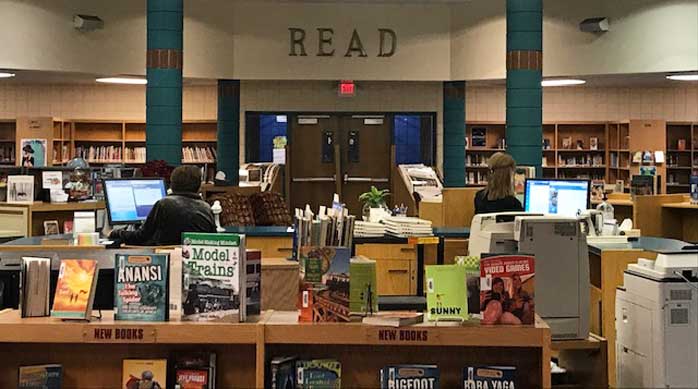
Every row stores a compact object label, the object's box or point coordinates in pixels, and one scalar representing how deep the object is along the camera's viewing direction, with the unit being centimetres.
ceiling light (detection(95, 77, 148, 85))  1577
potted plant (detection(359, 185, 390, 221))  899
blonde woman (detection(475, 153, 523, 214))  722
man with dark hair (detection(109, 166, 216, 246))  686
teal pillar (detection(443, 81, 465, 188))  1642
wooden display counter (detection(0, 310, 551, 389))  378
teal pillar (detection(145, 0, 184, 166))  1220
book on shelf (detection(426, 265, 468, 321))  385
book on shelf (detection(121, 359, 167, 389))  389
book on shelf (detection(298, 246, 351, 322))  384
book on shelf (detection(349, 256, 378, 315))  392
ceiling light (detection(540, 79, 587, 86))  1567
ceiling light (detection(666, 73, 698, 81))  1408
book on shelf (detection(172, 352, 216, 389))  388
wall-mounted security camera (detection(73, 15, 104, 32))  1372
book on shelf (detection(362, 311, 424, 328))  379
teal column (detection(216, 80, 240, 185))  1612
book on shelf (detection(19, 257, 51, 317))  386
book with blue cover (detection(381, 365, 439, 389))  385
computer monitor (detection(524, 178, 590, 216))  784
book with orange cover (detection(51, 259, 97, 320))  381
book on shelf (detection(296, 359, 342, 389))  388
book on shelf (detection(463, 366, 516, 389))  384
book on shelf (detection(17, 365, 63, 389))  389
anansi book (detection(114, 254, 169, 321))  381
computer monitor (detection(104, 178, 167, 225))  751
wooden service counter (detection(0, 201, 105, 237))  938
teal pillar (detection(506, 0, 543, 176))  1216
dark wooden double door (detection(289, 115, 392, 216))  1741
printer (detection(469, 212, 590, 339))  506
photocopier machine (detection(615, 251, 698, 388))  425
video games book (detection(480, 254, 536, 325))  379
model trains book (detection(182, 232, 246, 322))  374
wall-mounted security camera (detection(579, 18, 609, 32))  1367
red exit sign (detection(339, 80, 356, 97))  1662
